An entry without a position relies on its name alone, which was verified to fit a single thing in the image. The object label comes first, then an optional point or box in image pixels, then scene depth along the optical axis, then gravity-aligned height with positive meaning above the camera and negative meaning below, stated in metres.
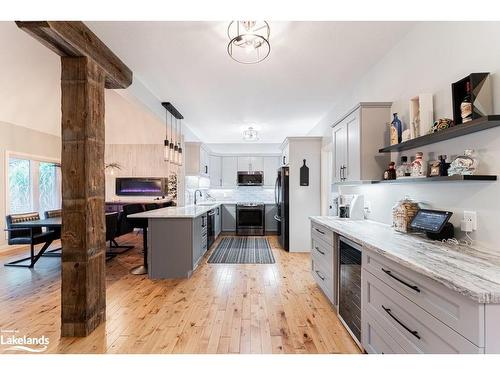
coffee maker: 3.00 -0.27
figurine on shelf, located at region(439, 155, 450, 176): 1.67 +0.14
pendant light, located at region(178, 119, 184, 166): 5.15 +1.18
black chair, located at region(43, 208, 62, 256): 4.30 -0.53
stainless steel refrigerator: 4.86 -0.33
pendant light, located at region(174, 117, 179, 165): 4.00 +0.55
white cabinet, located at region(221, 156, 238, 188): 7.24 +0.55
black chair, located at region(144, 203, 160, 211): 5.81 -0.43
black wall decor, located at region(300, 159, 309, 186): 4.80 +0.24
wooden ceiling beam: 1.68 +1.15
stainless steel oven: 6.56 -0.90
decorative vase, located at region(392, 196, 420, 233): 2.00 -0.23
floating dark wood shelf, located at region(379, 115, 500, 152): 1.31 +0.35
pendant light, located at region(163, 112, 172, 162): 3.63 +0.57
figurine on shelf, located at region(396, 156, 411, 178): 2.12 +0.15
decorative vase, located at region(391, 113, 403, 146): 2.20 +0.51
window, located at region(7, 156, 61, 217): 5.30 +0.09
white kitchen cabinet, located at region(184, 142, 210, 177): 5.57 +0.69
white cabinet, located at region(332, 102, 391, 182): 2.47 +0.49
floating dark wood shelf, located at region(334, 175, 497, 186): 1.41 +0.05
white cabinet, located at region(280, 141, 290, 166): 4.87 +0.72
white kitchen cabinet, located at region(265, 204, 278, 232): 6.73 -0.85
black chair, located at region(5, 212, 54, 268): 3.87 -0.78
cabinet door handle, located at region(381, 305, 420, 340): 1.23 -0.75
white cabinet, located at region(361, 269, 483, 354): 1.04 -0.72
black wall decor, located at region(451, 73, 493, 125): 1.42 +0.54
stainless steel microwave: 7.07 +0.25
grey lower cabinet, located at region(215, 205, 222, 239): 5.84 -0.82
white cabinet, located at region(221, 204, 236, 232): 6.81 -0.82
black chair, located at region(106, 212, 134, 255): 4.18 -0.74
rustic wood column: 2.05 -0.06
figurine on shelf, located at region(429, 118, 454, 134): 1.64 +0.42
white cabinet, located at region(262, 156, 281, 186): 7.22 +0.63
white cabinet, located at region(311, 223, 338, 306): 2.42 -0.81
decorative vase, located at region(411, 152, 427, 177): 1.93 +0.16
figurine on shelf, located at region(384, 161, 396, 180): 2.27 +0.14
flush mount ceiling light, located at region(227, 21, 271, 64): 2.09 +1.38
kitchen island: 3.39 -0.81
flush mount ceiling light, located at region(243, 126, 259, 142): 5.52 +1.23
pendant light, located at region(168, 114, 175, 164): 3.75 +0.56
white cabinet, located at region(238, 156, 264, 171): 7.22 +0.72
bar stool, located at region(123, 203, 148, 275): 3.64 -0.93
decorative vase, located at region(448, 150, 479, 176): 1.48 +0.14
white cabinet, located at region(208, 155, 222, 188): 6.99 +0.49
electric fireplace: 7.27 +0.07
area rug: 4.28 -1.27
